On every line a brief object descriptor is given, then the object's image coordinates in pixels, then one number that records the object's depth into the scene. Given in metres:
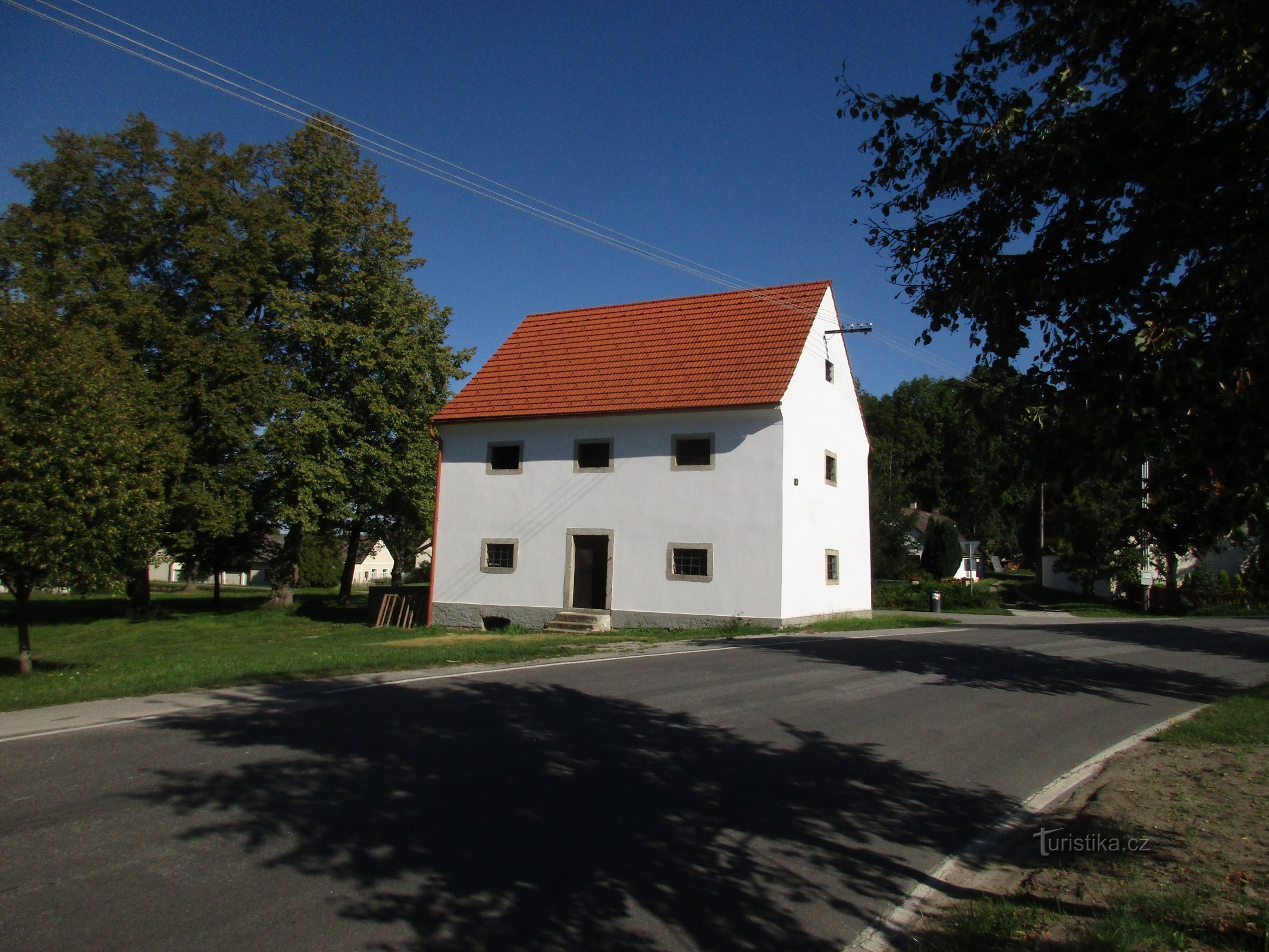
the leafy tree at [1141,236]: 5.00
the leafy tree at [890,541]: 43.25
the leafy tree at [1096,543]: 36.66
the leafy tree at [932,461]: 73.50
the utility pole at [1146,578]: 36.50
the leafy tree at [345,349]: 31.02
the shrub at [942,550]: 54.53
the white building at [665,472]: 21.95
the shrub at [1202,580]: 37.75
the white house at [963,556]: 53.45
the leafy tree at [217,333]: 29.77
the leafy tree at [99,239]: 28.80
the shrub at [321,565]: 66.19
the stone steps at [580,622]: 22.70
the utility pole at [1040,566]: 51.03
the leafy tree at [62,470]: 14.61
